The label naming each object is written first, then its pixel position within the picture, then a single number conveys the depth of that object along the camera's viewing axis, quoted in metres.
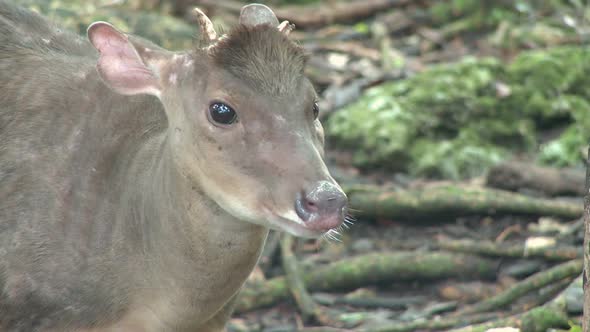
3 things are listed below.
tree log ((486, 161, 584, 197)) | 14.78
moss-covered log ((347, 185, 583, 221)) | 14.12
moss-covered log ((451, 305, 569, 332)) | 10.81
